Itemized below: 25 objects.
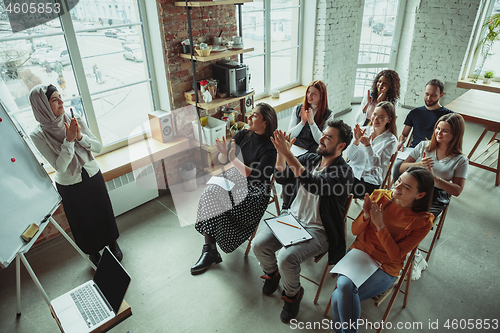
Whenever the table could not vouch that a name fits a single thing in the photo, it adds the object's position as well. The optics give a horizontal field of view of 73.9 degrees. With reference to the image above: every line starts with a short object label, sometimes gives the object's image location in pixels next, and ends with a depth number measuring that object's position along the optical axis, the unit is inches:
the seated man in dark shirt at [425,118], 129.6
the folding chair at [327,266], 89.1
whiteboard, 74.8
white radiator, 133.3
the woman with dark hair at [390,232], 78.4
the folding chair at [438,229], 106.2
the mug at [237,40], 144.6
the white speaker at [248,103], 163.4
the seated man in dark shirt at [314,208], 88.4
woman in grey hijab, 91.0
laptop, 65.6
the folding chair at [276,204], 114.4
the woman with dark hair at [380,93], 139.0
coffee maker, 145.0
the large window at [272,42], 172.4
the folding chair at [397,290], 83.6
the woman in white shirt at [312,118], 129.7
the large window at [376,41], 215.6
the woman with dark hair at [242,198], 107.2
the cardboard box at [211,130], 144.0
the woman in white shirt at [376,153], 113.7
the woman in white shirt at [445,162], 101.3
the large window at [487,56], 204.4
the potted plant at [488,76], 208.2
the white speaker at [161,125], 140.4
